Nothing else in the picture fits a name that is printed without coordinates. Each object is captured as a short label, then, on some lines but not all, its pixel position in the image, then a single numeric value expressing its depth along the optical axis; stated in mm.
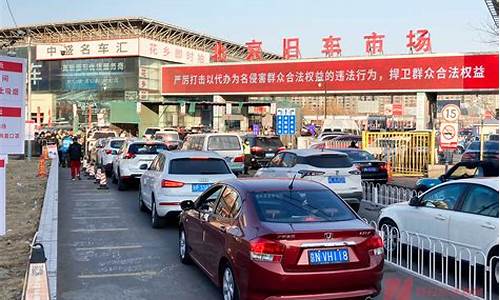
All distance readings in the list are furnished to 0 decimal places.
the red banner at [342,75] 41750
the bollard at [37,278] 5918
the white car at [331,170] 14250
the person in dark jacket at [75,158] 22906
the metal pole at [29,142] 33050
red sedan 5969
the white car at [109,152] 25062
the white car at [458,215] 7688
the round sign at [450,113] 19317
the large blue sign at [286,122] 30016
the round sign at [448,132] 19741
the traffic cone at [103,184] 20062
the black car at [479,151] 23445
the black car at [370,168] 19672
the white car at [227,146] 22188
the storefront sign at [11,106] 6684
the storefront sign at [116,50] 69562
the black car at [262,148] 28328
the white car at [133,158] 19266
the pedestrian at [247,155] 27328
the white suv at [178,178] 11875
